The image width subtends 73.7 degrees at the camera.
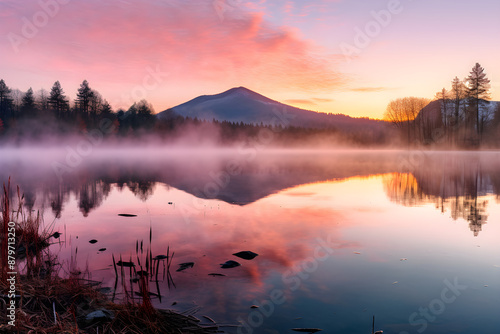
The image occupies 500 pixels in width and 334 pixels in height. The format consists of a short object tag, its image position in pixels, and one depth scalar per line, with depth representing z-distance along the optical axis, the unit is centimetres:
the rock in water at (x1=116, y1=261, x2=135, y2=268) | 1043
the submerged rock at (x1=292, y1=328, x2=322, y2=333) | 688
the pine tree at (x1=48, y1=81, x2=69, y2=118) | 12394
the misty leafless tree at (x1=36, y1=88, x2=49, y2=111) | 12908
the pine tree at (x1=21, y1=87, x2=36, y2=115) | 11438
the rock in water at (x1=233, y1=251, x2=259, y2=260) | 1121
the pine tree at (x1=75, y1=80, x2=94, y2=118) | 12781
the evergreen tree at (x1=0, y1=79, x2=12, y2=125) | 11826
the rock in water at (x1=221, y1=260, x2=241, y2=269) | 1036
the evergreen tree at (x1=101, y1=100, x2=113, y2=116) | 13038
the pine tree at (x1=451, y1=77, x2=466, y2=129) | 10262
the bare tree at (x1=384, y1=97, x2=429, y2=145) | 12669
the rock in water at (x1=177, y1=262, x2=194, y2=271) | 1020
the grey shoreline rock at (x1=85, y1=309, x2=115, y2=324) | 610
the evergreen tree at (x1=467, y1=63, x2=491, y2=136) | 9731
